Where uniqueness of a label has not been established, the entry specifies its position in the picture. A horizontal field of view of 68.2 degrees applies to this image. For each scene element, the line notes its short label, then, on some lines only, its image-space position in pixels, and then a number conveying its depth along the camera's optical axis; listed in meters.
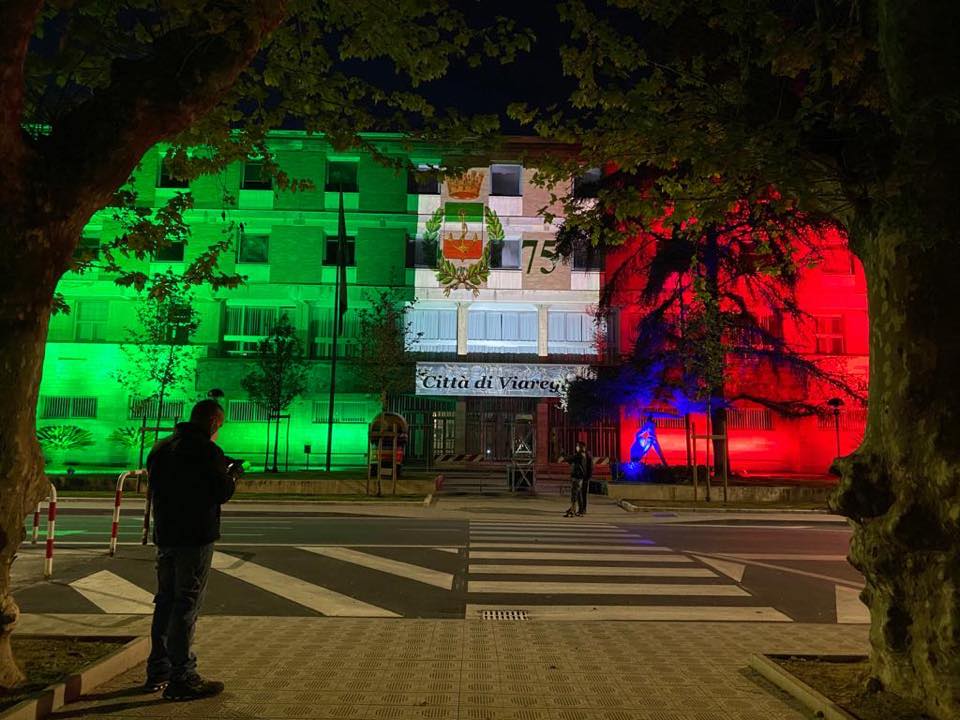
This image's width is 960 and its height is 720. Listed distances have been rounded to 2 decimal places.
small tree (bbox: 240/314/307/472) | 28.05
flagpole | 26.16
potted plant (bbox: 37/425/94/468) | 29.48
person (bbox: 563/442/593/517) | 18.06
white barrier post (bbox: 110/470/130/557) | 10.88
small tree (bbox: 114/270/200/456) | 27.28
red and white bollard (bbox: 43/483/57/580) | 9.30
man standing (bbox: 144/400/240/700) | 4.79
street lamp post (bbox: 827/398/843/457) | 25.45
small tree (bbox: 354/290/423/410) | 26.61
